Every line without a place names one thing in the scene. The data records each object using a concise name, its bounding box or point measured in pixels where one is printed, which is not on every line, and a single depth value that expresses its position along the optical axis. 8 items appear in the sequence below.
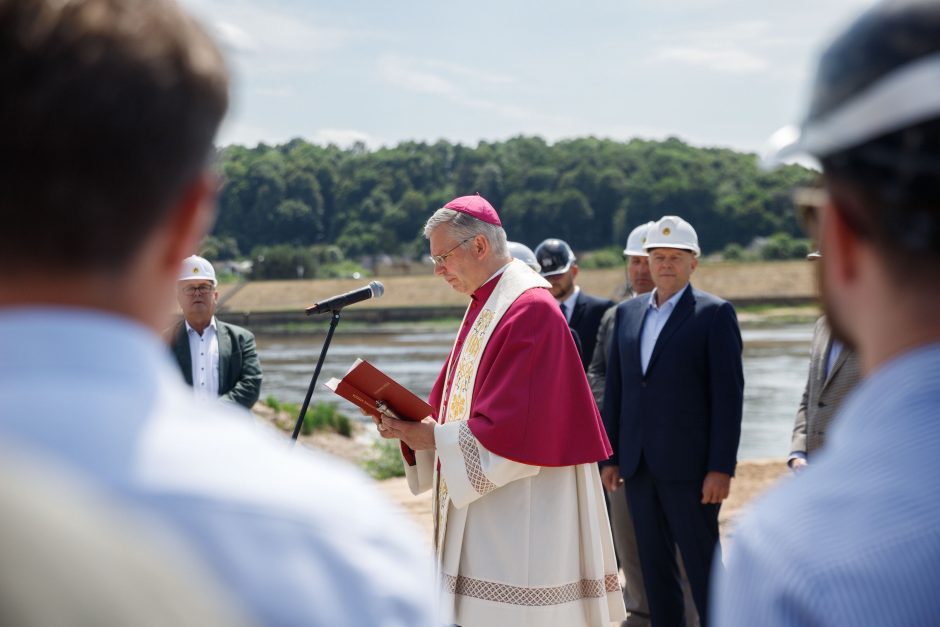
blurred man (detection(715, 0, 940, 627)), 1.02
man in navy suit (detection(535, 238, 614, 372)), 7.62
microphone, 4.89
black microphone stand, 4.70
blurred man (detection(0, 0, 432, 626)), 0.87
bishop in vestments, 4.56
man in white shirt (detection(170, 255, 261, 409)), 6.61
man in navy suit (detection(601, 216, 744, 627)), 5.60
